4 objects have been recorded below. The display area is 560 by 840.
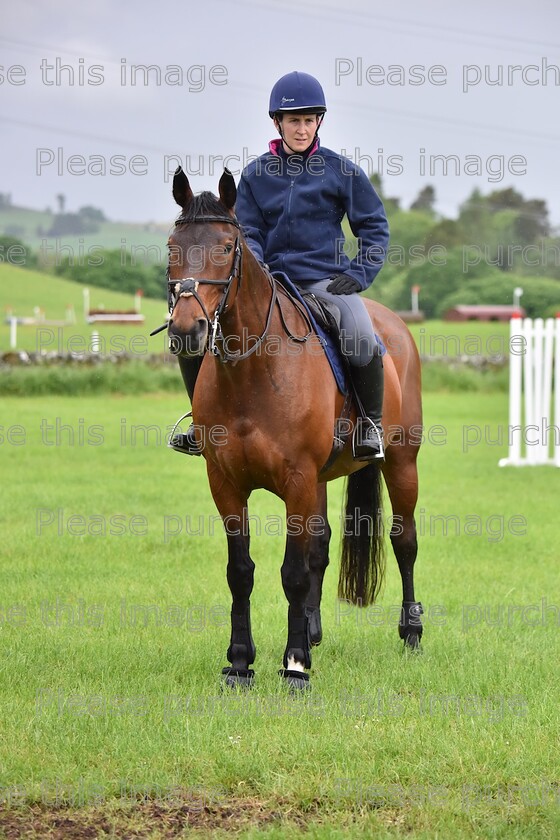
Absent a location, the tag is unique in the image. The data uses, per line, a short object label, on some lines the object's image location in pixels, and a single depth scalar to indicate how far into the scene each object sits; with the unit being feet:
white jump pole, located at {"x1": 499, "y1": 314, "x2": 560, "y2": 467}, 98.53
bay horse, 35.50
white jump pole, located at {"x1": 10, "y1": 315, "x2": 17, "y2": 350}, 220.62
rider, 42.65
